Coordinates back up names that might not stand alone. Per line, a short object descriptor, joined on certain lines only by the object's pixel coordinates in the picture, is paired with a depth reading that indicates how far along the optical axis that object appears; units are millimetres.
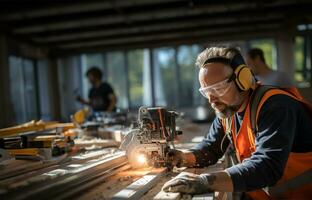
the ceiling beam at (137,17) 5195
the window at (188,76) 9312
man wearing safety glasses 1496
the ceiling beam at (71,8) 4711
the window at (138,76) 9469
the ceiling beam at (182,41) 6895
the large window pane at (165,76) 9383
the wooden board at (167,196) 1436
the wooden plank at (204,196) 1468
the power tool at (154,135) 2012
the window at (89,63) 9773
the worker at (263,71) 3814
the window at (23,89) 6828
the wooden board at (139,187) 1472
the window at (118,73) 9648
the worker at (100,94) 4922
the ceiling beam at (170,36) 6641
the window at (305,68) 6607
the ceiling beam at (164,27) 5918
